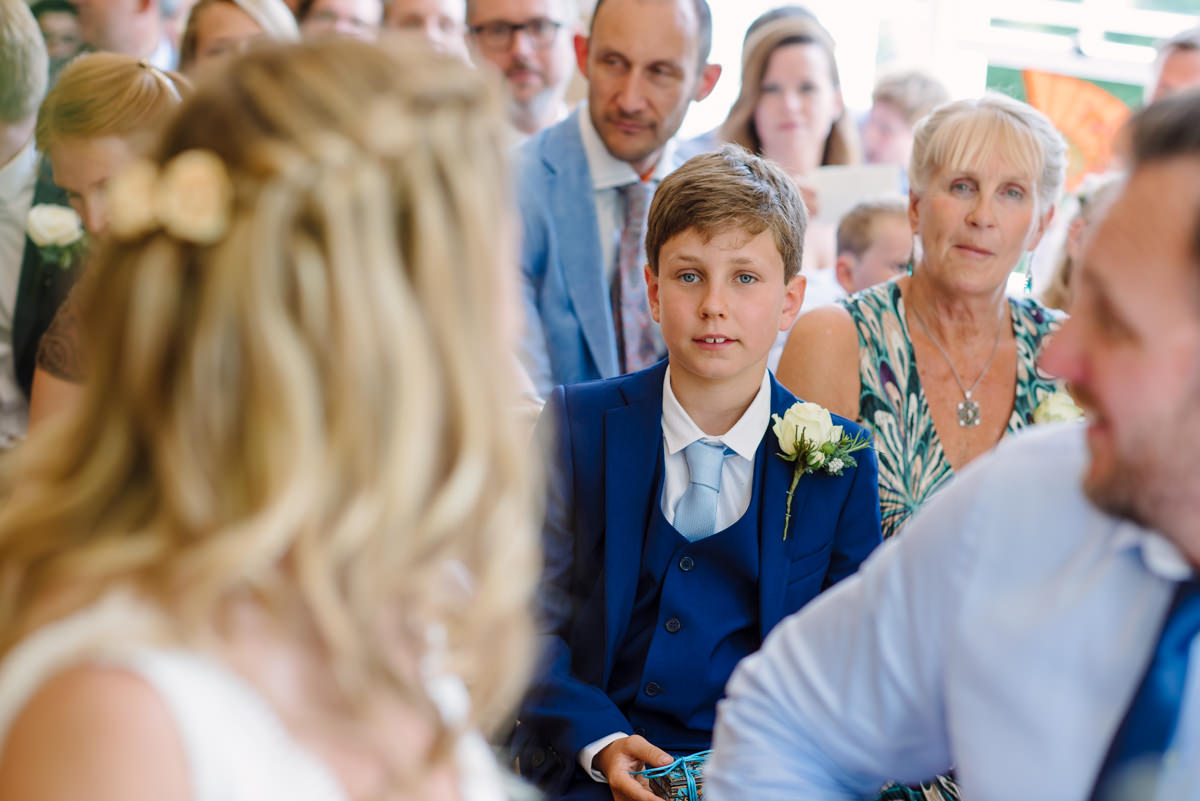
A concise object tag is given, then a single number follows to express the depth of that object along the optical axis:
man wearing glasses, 3.69
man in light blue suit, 3.12
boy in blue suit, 1.93
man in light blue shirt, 1.02
